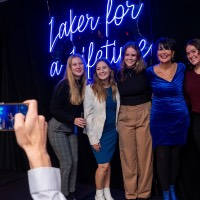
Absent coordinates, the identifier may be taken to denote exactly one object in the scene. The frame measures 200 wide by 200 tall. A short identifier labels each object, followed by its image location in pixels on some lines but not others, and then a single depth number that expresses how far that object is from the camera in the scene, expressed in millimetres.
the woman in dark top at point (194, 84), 2738
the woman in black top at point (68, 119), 3070
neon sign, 3371
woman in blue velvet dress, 2816
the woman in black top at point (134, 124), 3068
